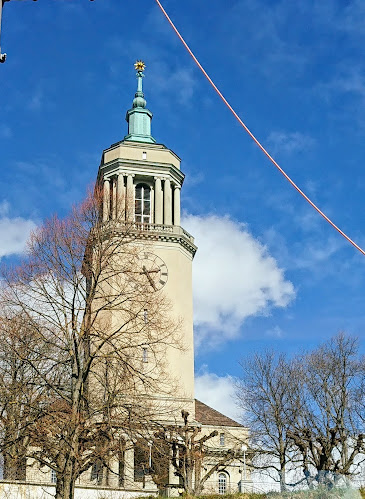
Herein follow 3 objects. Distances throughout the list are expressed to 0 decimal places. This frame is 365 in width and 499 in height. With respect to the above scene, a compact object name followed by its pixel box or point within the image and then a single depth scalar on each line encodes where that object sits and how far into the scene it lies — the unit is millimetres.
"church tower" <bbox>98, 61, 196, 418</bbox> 51312
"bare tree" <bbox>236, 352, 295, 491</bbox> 44469
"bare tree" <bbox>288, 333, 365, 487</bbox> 41375
